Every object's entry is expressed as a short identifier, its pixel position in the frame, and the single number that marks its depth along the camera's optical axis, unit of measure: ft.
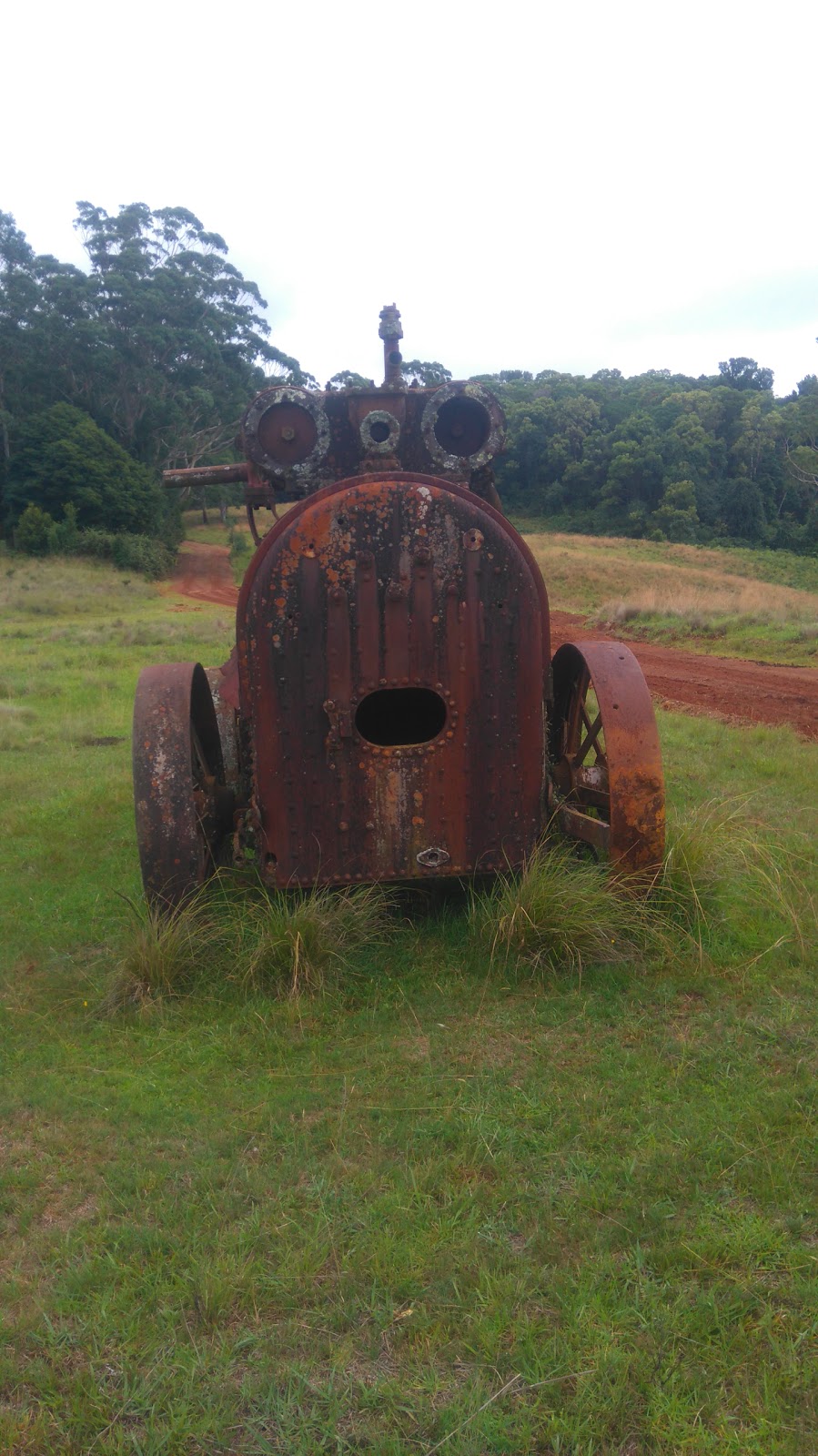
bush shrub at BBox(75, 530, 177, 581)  125.70
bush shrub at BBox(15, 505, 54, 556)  127.34
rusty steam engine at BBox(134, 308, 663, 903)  14.97
